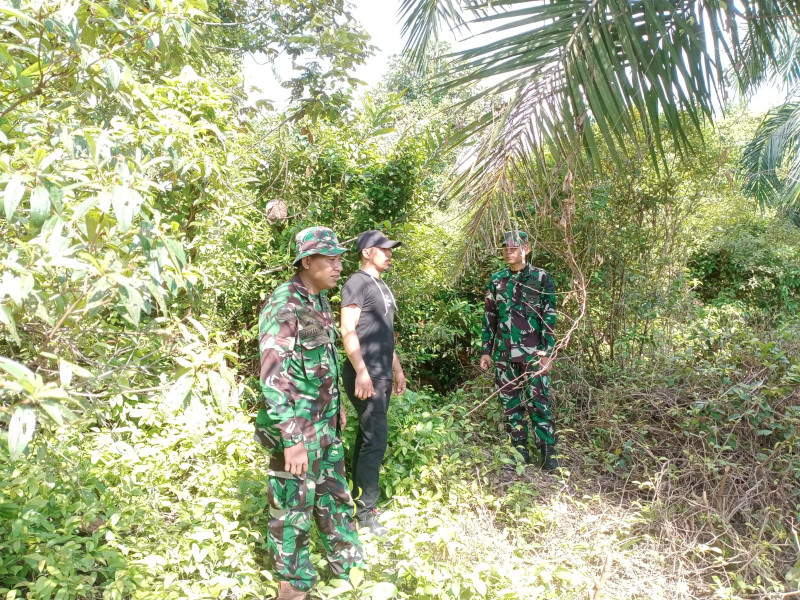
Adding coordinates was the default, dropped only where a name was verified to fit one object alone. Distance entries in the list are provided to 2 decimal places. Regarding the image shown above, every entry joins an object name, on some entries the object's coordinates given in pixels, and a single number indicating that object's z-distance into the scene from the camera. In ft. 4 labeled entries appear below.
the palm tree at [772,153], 33.40
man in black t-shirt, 10.61
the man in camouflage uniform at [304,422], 8.29
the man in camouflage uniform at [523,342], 13.64
